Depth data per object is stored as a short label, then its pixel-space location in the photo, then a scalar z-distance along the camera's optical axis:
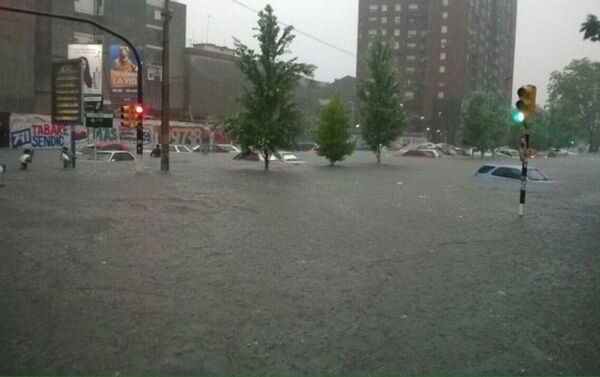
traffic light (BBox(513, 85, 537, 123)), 13.53
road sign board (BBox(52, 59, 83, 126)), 26.27
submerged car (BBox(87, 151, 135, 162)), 35.72
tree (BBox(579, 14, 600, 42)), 15.02
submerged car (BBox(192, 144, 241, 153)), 54.28
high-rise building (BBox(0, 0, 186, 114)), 51.59
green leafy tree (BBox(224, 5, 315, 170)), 31.39
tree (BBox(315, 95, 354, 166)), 39.59
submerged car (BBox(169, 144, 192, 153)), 54.73
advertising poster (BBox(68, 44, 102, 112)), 29.12
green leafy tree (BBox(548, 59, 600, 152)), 114.03
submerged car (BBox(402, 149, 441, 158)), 67.44
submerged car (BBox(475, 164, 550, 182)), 27.66
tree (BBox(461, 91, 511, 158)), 64.06
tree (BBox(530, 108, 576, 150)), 95.50
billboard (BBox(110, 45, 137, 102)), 40.97
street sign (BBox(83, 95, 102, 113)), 29.20
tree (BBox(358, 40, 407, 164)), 45.50
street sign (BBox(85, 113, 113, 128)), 27.61
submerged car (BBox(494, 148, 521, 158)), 77.72
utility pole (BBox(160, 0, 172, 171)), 26.35
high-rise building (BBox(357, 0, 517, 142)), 113.75
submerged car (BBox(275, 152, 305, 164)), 43.75
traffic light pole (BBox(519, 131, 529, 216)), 13.94
